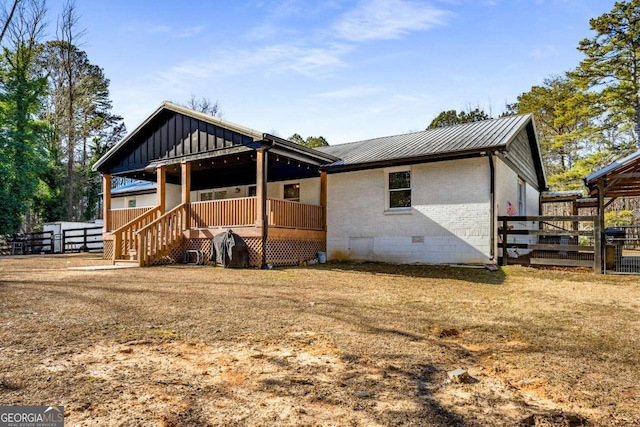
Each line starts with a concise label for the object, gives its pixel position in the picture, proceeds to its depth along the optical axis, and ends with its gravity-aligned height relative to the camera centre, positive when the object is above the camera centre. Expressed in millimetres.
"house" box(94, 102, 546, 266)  11836 +1127
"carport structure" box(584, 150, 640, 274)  9875 +1060
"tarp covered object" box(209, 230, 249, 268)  11523 -718
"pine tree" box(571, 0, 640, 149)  22438 +9647
